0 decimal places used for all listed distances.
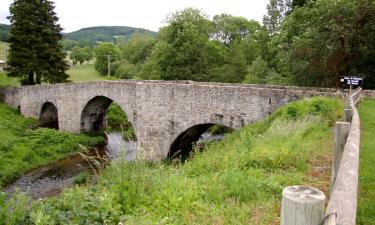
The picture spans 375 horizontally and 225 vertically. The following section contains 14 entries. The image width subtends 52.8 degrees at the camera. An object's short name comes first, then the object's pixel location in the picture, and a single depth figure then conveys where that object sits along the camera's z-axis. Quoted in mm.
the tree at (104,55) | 77188
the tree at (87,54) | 105375
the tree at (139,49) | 72500
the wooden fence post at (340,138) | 4711
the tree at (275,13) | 36375
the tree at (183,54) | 38031
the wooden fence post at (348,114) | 6758
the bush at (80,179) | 16922
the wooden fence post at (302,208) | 2135
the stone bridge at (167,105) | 17000
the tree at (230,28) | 49125
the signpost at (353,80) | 14027
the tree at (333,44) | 18578
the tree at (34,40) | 35156
